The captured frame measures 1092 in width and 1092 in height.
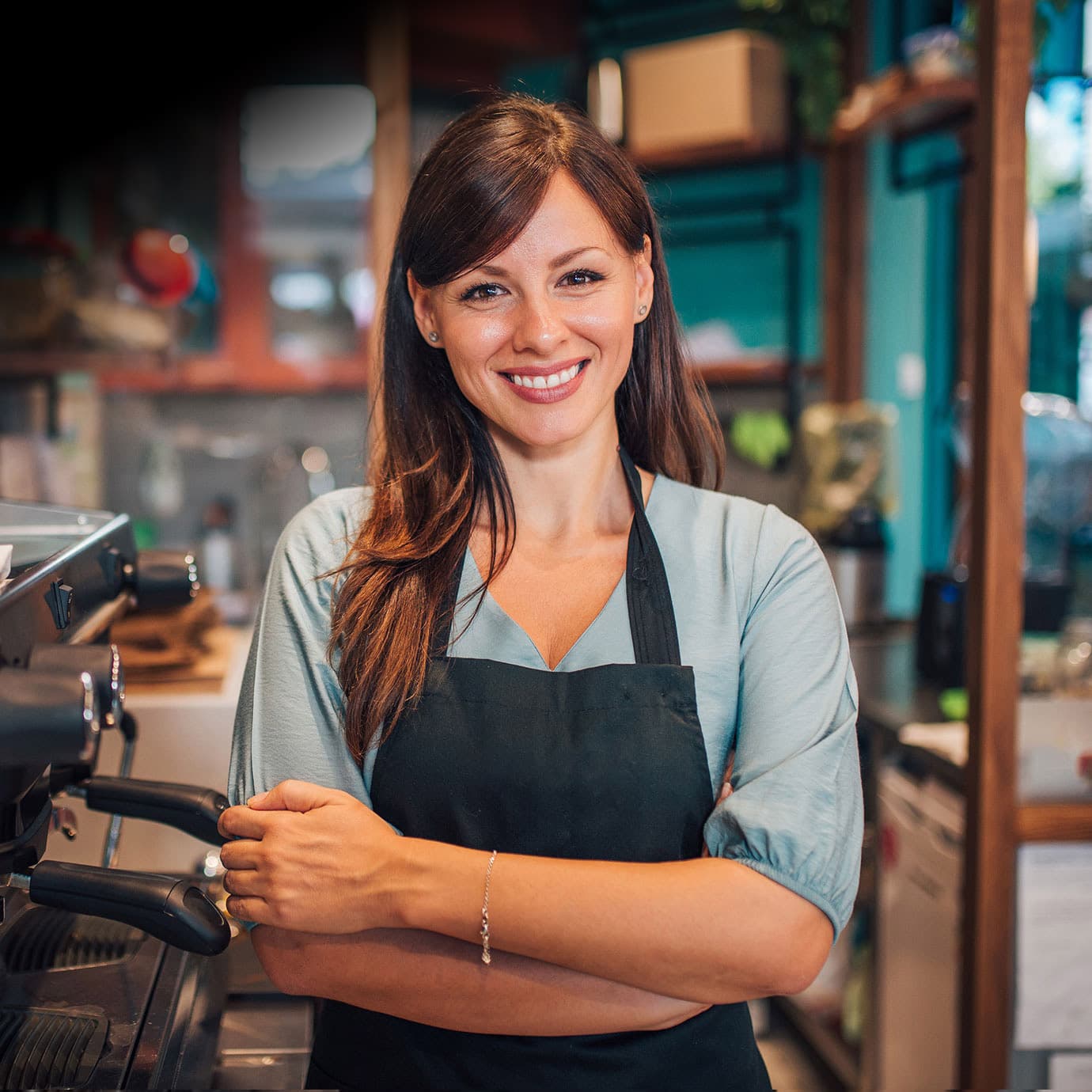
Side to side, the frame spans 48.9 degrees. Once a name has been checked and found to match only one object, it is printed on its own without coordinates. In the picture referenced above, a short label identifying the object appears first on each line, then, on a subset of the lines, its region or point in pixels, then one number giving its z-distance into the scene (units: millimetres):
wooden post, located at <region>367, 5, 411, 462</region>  3223
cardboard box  3469
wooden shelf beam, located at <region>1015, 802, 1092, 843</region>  2012
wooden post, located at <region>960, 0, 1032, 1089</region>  1887
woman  1081
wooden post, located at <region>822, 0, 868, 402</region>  3896
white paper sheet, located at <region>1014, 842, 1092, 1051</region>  2029
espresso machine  852
